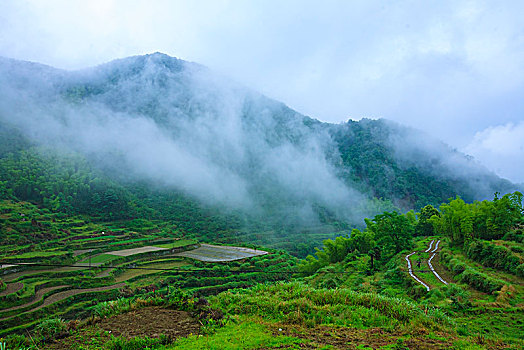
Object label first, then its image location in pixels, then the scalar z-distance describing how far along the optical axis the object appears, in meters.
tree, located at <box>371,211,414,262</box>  22.55
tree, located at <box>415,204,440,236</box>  28.89
